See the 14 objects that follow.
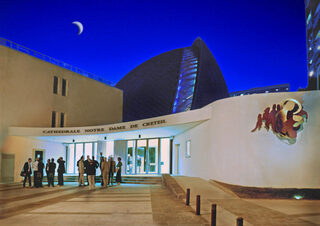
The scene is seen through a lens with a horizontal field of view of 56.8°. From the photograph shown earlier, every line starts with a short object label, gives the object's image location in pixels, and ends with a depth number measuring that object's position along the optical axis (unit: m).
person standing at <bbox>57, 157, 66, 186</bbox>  16.73
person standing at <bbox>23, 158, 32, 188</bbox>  16.17
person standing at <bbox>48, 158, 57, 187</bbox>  16.42
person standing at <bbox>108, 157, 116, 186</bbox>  16.88
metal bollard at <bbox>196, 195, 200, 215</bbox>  8.08
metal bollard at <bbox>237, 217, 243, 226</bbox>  5.34
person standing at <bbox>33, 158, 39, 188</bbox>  16.00
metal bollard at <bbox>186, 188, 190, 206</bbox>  9.43
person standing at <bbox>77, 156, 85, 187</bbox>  16.69
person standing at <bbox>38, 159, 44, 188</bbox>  16.02
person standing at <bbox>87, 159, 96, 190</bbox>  15.48
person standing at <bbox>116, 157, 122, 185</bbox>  17.45
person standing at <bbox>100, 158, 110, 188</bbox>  16.14
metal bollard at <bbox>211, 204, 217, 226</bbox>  6.49
